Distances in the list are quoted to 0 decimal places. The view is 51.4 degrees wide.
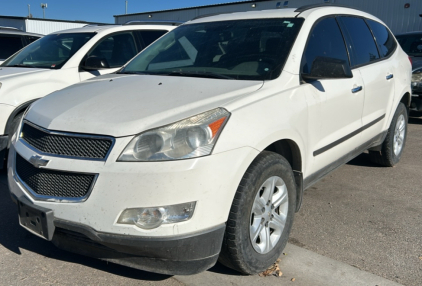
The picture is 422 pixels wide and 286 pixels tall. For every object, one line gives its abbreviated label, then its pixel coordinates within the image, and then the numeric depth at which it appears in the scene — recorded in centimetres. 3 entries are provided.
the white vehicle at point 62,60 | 491
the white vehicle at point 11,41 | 830
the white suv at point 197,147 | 242
